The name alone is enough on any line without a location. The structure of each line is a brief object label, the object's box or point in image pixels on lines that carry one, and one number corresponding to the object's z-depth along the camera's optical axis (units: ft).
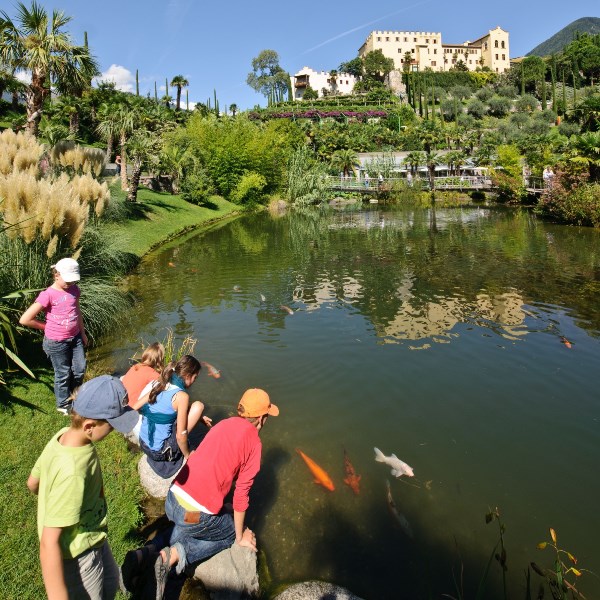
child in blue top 14.01
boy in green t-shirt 7.98
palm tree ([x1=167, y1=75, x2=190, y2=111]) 234.38
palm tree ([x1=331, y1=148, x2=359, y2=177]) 187.41
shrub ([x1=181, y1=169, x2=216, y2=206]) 119.24
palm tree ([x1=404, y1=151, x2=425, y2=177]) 178.19
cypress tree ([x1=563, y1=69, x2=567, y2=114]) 260.42
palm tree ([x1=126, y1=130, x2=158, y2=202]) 88.62
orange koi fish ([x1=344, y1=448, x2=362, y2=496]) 17.76
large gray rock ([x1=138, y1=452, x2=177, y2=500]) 16.25
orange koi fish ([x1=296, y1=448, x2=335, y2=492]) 17.80
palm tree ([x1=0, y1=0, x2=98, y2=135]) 48.62
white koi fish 18.40
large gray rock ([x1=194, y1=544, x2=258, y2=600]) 12.10
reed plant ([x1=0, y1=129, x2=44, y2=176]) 30.32
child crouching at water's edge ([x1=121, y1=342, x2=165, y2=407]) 15.58
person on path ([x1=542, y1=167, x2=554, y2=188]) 96.31
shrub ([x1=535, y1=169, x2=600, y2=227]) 81.97
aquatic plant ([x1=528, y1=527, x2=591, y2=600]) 13.09
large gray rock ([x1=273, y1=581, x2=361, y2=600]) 12.42
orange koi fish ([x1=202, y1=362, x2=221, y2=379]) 27.25
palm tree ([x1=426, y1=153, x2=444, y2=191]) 161.07
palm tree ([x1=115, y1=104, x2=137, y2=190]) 94.68
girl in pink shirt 18.45
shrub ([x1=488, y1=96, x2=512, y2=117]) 290.15
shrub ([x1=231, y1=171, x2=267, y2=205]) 140.88
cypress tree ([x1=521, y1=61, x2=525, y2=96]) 298.80
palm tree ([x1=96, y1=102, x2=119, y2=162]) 96.07
